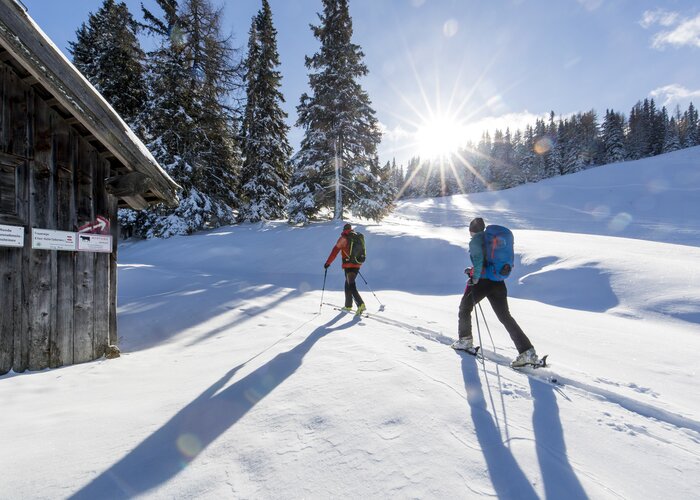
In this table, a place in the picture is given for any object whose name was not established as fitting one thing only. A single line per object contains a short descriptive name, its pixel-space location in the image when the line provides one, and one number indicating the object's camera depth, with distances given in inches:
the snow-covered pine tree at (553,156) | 2795.3
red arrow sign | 186.7
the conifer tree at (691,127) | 2674.7
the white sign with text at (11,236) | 154.9
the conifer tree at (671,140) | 2615.7
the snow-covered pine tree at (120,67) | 850.8
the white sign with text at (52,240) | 166.9
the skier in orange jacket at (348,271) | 274.2
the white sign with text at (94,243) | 184.5
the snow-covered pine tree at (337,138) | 716.7
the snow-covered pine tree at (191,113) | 765.9
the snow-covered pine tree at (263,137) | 900.6
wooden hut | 156.1
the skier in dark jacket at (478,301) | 164.7
